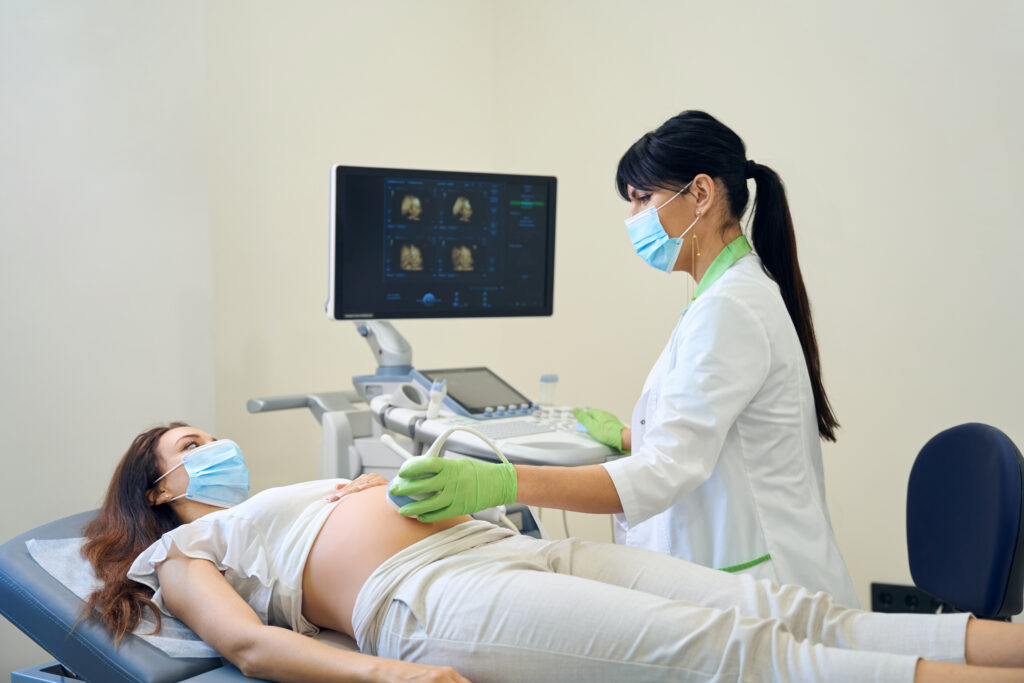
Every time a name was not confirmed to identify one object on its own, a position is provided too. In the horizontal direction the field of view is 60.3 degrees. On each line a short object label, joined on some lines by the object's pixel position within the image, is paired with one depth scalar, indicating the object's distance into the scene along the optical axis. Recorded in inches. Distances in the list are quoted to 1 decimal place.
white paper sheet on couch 50.2
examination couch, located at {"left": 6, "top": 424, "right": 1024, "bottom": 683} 48.9
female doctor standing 54.9
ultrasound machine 84.1
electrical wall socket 103.0
